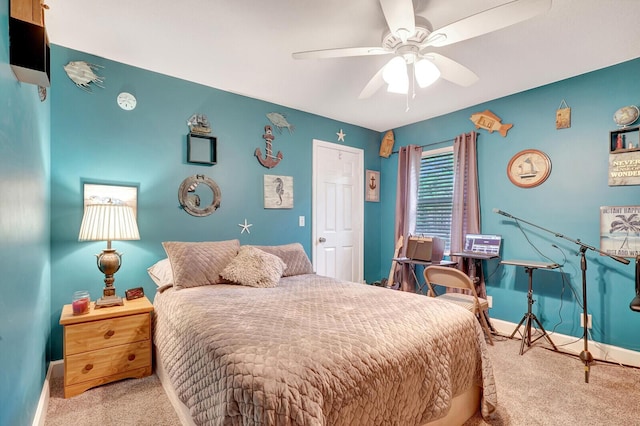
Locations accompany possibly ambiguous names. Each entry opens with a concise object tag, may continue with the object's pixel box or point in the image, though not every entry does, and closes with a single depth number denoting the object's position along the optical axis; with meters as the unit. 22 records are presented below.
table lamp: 2.11
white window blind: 3.76
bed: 1.08
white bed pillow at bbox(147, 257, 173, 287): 2.38
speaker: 1.18
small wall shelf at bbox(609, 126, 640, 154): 2.49
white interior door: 3.85
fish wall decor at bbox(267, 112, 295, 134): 3.43
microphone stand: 2.22
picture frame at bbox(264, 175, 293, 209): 3.38
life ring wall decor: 2.84
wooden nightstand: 1.98
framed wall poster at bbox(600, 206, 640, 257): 2.46
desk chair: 2.48
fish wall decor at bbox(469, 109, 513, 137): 3.26
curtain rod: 3.68
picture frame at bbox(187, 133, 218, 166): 2.87
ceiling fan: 1.47
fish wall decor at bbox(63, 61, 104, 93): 2.36
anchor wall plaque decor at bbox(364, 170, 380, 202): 4.37
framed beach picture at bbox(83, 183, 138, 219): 2.39
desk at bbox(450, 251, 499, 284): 3.15
